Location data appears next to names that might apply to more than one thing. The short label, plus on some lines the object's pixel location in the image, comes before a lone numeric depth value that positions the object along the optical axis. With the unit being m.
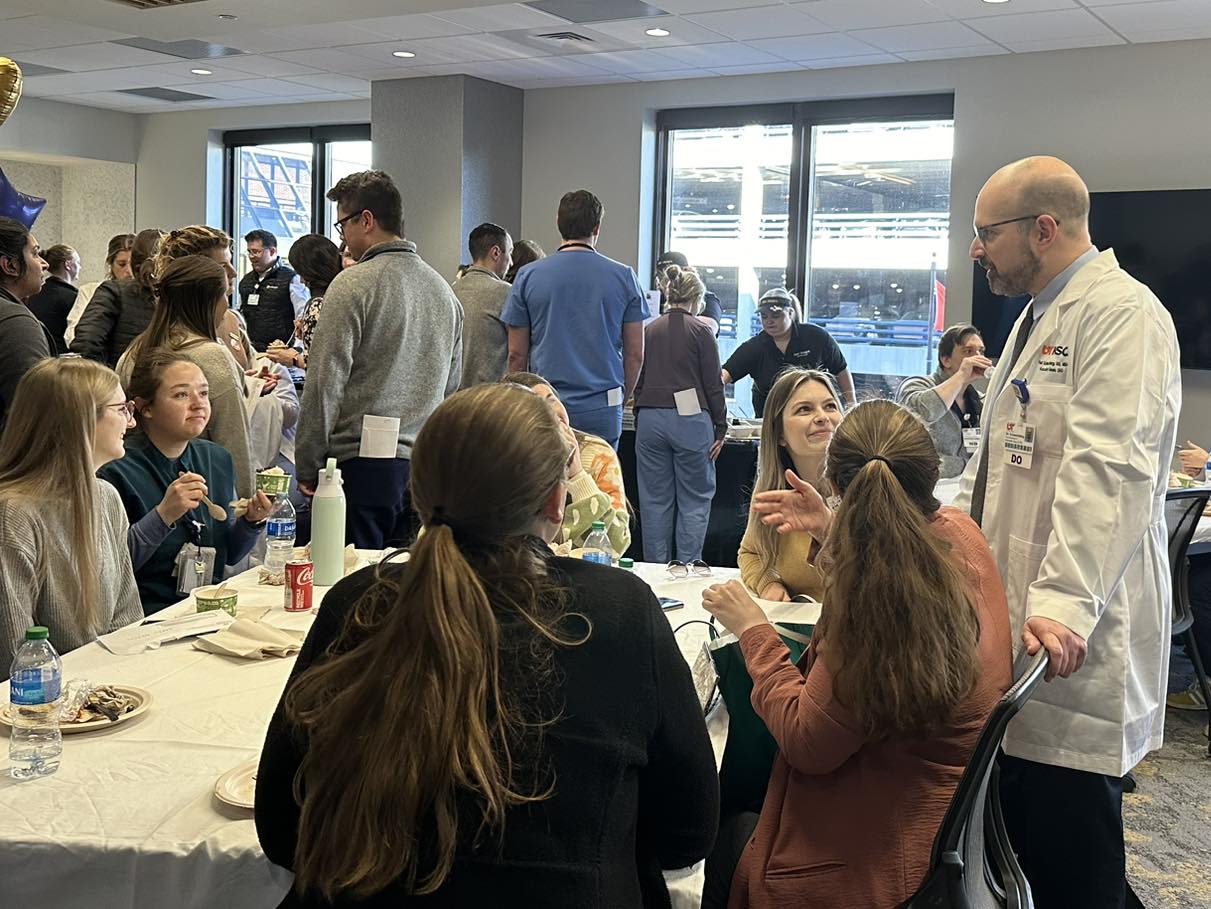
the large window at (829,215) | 7.70
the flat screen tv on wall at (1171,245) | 6.33
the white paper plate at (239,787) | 1.52
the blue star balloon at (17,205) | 5.54
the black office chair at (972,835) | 1.49
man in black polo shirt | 6.00
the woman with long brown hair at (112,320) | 4.41
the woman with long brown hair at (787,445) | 2.72
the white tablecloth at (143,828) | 1.44
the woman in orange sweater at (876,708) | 1.60
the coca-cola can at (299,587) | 2.47
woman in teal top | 2.74
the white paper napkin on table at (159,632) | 2.19
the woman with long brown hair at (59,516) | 2.17
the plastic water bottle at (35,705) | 1.64
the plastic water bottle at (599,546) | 2.62
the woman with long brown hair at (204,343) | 3.46
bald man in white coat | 2.06
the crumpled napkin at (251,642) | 2.17
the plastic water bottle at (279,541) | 2.76
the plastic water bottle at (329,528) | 2.60
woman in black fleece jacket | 1.17
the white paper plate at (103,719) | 1.74
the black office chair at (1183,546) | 3.62
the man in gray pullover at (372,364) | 3.62
